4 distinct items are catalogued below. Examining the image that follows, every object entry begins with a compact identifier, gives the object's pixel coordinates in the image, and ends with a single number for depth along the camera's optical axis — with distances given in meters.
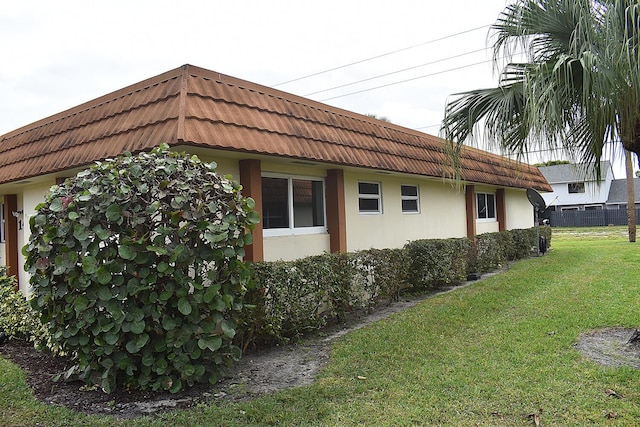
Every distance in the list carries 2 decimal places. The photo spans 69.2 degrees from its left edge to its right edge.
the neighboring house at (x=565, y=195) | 45.45
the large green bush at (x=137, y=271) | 4.38
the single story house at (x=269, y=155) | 6.10
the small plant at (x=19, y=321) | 5.92
